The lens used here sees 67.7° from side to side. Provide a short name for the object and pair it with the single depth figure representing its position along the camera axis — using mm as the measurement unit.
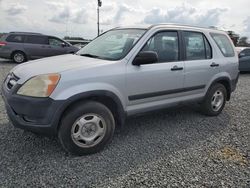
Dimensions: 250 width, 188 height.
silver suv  2220
